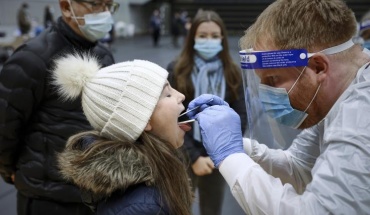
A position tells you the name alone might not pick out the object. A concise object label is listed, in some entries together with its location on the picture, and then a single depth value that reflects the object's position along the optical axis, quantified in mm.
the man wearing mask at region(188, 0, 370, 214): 1032
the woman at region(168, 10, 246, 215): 2775
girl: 1322
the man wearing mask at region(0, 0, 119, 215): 1977
